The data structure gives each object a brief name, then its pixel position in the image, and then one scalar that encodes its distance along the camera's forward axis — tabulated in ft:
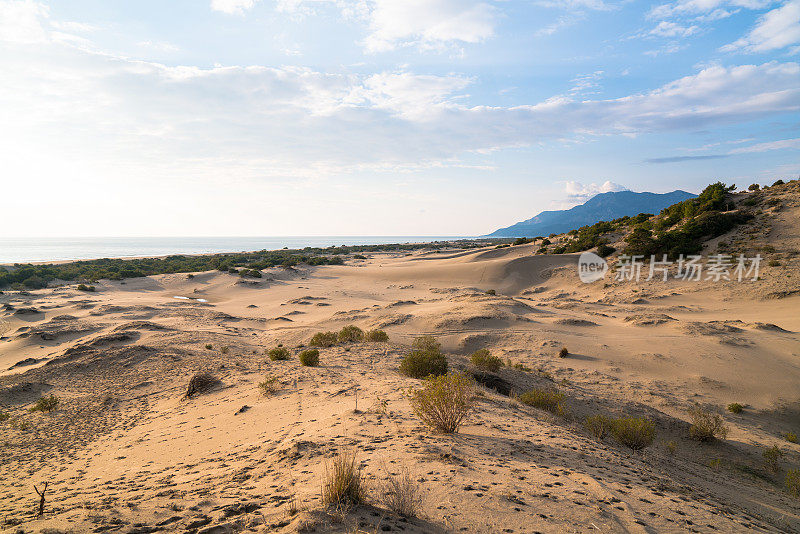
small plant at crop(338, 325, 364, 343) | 55.31
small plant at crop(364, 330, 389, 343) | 55.08
